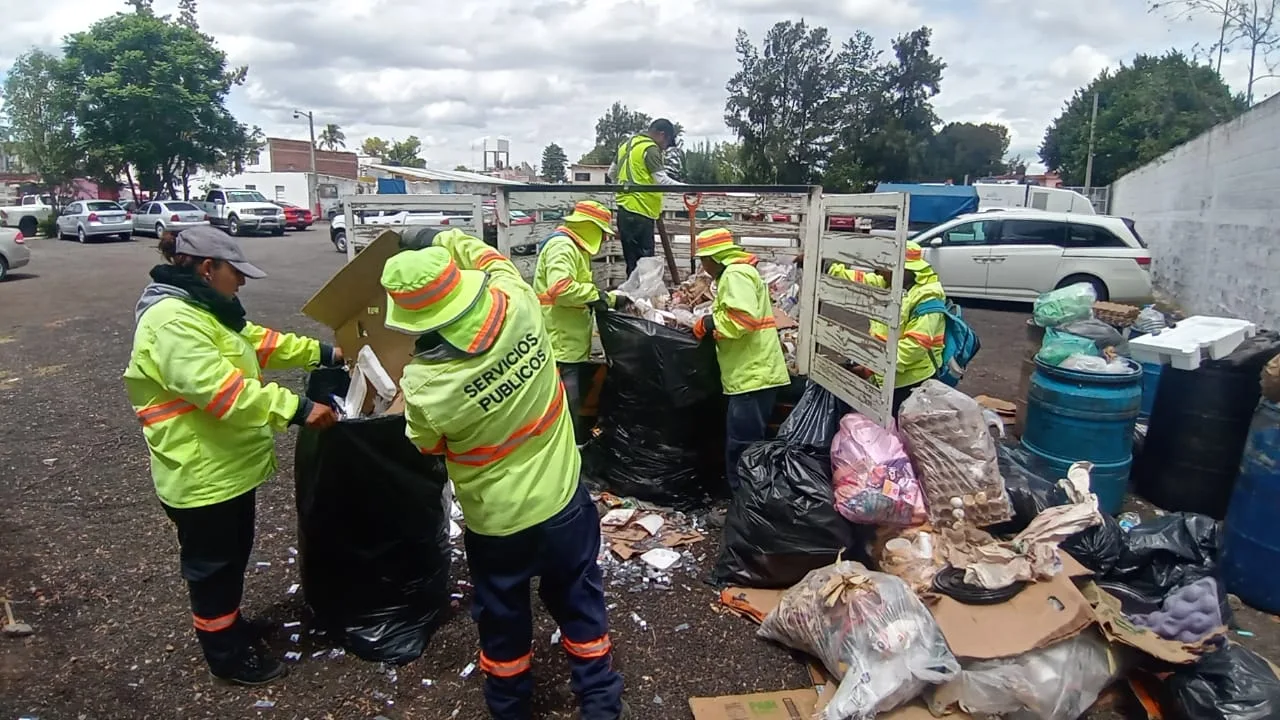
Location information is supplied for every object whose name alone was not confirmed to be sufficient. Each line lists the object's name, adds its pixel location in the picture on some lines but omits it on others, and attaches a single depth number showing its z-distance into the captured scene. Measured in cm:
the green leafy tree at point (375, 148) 6425
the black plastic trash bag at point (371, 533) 255
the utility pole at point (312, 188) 4053
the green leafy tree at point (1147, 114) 2652
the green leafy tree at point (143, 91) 2536
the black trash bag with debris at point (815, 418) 366
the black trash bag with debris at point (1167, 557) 288
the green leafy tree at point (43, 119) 2631
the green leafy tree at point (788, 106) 3300
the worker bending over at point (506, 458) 205
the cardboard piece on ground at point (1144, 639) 237
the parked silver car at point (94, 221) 2138
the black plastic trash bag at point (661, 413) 376
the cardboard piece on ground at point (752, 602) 299
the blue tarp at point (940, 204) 1515
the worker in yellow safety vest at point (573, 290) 394
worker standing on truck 487
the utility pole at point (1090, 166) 2961
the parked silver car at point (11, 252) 1318
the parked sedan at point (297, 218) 2636
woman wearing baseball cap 232
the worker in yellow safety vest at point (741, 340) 352
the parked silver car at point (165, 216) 2203
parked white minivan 995
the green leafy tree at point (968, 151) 3934
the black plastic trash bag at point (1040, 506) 291
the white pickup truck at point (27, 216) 2425
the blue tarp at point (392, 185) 2088
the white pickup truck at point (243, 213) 2380
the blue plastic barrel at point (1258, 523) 306
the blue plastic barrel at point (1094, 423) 368
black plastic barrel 368
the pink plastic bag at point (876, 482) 300
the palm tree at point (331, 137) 6450
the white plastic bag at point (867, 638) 226
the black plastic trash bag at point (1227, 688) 224
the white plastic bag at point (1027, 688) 232
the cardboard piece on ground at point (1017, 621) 236
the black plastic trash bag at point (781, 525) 303
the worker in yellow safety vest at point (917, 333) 371
